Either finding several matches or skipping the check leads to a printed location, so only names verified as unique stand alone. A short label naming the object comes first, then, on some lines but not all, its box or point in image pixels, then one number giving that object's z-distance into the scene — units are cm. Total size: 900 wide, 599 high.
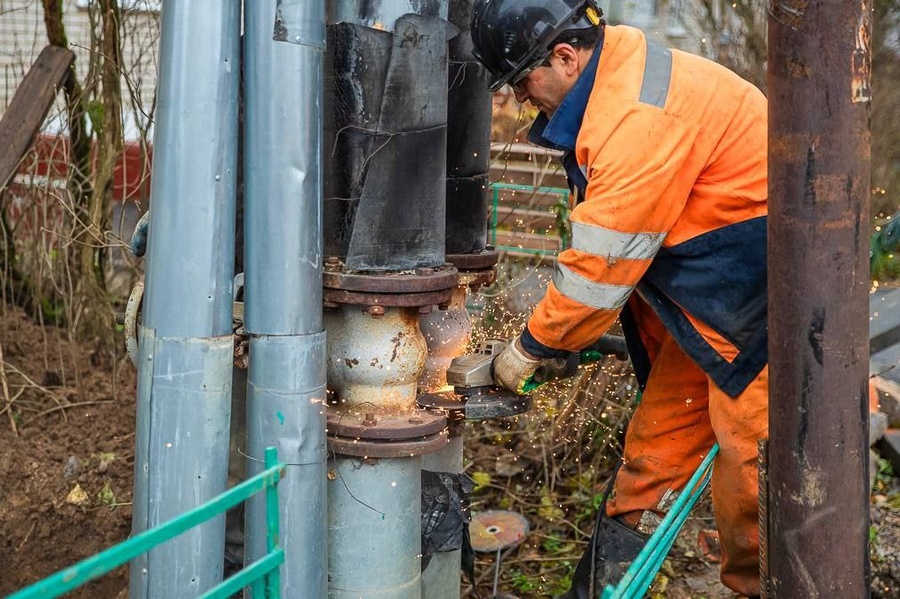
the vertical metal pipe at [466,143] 370
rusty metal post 242
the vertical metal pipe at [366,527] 341
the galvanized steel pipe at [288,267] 304
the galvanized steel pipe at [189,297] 299
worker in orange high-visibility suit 319
